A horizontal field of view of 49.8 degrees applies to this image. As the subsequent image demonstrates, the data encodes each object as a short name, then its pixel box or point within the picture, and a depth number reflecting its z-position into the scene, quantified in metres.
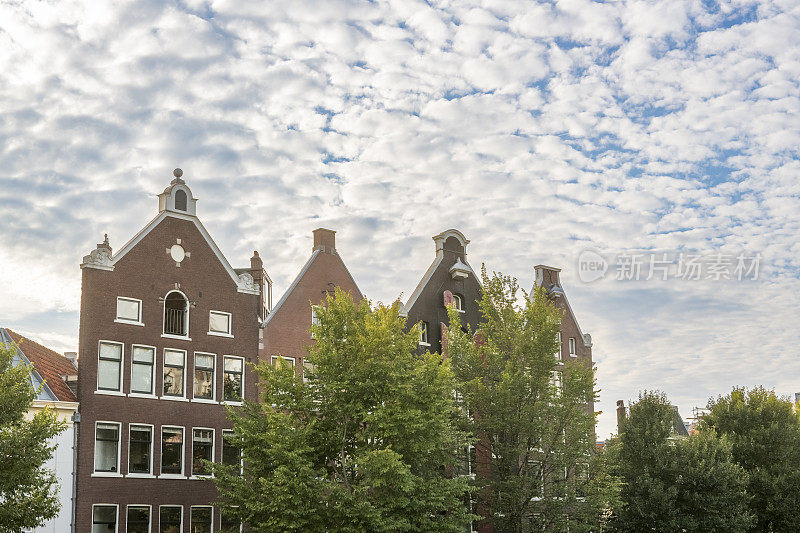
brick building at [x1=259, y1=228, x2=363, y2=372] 42.16
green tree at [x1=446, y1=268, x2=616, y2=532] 38.66
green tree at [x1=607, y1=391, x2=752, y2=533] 44.47
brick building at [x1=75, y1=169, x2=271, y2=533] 36.69
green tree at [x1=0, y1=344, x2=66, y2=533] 26.77
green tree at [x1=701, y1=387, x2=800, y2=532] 48.59
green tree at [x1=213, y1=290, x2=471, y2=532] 31.50
